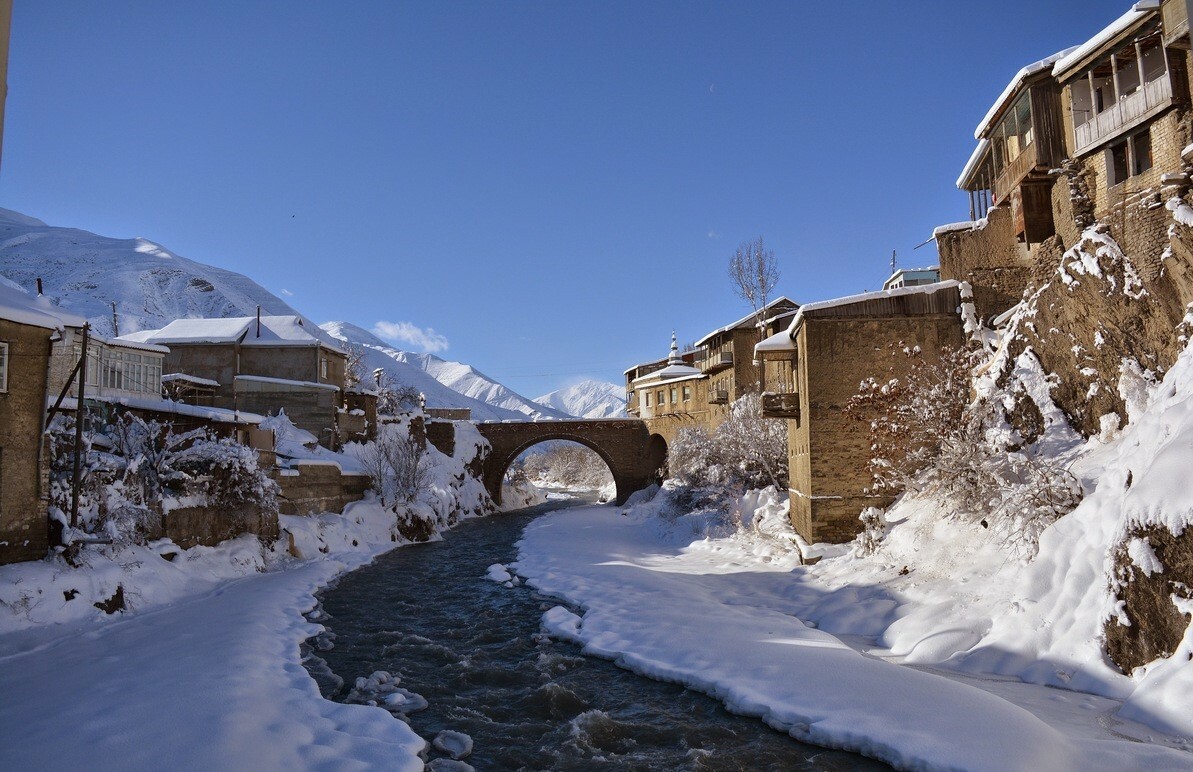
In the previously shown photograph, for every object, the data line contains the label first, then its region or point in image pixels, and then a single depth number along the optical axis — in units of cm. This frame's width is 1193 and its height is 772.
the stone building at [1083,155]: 1305
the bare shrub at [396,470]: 2736
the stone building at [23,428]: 1193
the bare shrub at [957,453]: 958
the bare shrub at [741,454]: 2200
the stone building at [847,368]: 1579
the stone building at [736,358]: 3494
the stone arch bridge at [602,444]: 4059
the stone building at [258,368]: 3053
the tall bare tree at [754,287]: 3700
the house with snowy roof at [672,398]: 3888
